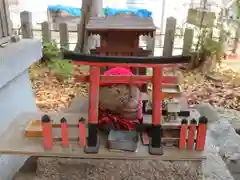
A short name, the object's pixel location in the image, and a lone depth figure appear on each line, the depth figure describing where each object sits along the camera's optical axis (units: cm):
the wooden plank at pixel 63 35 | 331
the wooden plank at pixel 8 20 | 142
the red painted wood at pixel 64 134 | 89
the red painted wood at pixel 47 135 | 89
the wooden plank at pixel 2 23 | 138
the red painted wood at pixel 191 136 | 89
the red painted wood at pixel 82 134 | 89
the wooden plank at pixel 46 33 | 337
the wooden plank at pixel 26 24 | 331
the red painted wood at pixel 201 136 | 88
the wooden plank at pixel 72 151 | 89
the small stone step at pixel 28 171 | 103
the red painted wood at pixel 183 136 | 89
